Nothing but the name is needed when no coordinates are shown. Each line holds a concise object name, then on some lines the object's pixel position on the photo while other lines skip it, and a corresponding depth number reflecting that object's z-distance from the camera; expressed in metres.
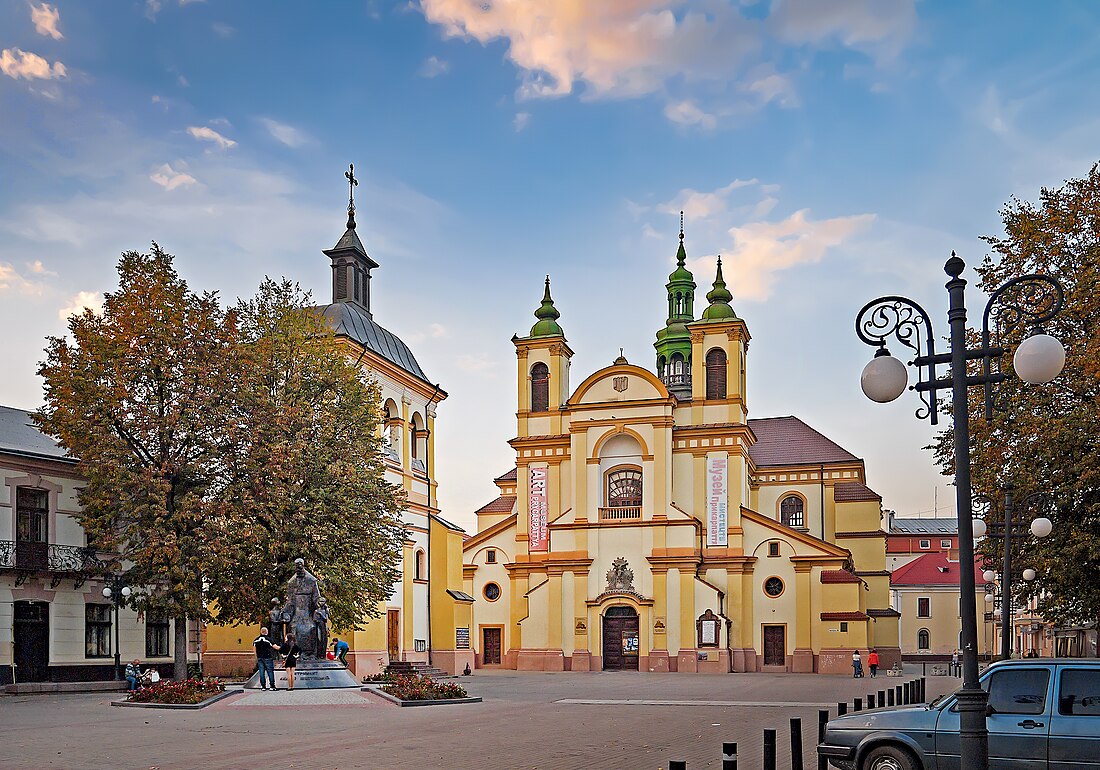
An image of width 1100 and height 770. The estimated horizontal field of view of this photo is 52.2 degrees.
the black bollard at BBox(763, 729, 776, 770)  10.06
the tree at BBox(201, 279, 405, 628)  29.19
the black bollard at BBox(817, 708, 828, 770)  13.03
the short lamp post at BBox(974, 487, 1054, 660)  19.83
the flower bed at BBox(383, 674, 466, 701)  24.59
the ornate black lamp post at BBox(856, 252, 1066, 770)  8.76
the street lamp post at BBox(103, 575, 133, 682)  30.41
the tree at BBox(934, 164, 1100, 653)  23.00
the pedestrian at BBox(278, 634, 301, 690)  24.14
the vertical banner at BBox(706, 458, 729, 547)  53.44
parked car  11.12
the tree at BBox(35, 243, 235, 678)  29.16
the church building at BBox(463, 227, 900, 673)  52.12
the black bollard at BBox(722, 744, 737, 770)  8.65
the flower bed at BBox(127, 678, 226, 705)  23.19
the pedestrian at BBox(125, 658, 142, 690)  29.77
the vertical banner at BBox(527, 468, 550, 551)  56.19
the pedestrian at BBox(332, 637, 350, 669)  34.53
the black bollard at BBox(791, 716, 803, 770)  11.68
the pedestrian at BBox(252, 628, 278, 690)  24.72
